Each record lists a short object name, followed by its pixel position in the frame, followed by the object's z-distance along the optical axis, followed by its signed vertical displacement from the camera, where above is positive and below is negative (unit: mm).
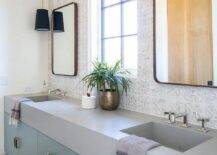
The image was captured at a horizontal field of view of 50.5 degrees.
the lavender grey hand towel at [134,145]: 1147 -354
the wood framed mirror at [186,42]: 1468 +238
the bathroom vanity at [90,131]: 1365 -365
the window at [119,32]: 2146 +448
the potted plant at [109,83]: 1993 -54
